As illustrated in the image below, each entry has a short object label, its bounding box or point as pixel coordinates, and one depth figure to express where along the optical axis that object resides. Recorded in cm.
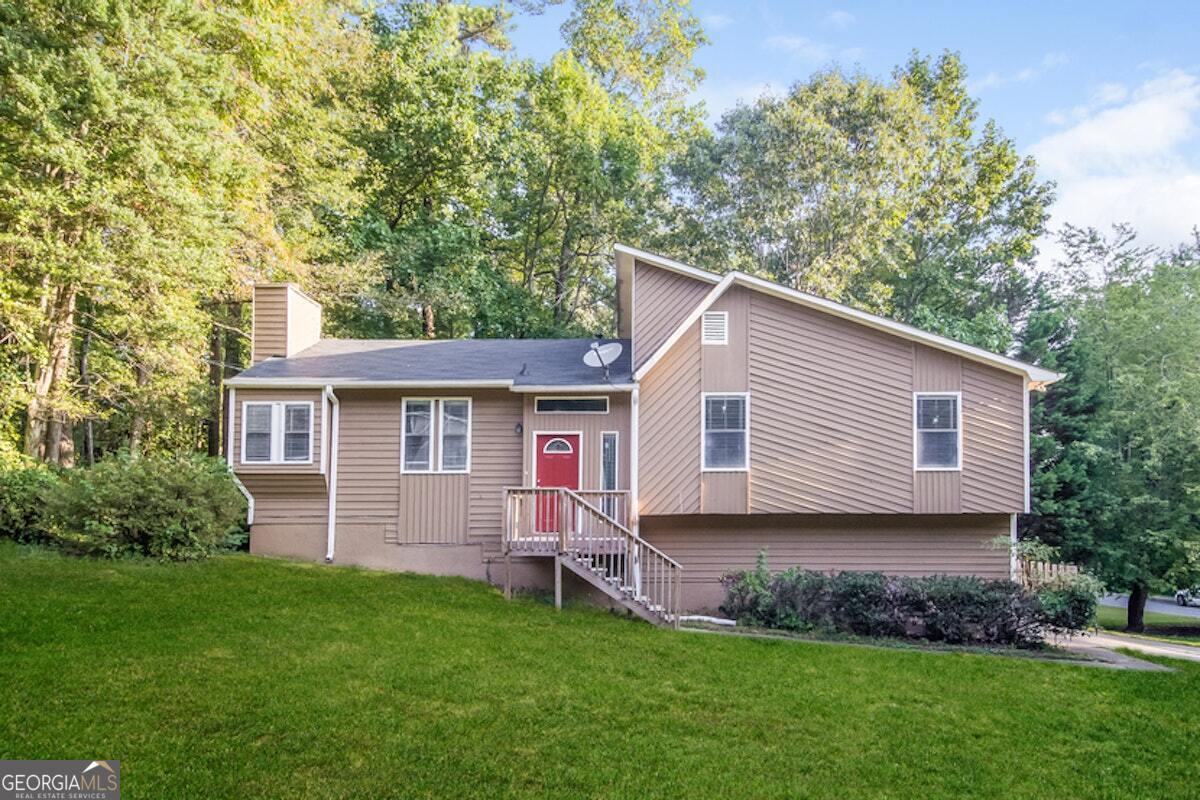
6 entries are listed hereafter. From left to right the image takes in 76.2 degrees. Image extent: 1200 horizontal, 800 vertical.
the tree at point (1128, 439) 1823
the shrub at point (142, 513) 1183
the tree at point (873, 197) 2542
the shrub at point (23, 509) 1263
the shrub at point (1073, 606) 1059
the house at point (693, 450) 1282
